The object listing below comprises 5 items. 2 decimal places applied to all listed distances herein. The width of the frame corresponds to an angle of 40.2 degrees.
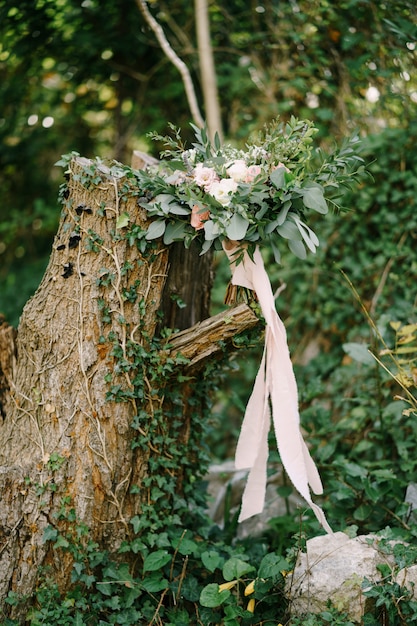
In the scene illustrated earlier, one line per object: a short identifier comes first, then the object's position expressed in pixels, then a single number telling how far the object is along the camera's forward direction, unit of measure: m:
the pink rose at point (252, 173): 2.26
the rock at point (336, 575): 2.28
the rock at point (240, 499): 3.42
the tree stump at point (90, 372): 2.43
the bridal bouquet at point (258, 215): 2.24
